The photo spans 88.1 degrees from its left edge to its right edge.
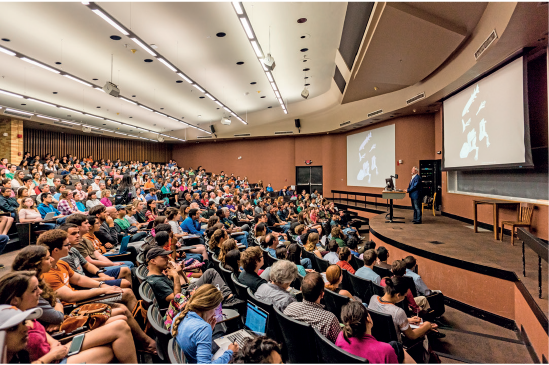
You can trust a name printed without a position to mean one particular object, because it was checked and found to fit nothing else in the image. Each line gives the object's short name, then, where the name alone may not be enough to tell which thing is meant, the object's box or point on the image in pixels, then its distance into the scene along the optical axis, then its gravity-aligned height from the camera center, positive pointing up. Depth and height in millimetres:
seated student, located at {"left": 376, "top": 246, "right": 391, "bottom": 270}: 3823 -955
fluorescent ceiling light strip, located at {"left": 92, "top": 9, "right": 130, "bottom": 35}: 4070 +2518
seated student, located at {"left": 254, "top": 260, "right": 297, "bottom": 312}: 2220 -841
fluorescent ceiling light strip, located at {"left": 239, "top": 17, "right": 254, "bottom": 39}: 4713 +2743
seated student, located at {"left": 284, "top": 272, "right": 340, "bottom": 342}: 1815 -848
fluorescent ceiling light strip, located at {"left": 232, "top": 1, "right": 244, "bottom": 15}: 4288 +2743
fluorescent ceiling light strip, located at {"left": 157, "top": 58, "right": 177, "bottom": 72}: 5817 +2595
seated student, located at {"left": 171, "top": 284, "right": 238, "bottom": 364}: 1502 -789
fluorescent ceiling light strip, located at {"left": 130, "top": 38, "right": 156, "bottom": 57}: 4918 +2566
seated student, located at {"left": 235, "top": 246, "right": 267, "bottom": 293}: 2549 -753
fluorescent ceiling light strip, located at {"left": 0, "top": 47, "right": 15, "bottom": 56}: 4996 +2424
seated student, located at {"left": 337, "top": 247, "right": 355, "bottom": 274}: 3453 -908
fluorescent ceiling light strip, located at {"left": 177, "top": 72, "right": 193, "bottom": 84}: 6891 +2730
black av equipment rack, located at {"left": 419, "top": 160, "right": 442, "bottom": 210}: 9086 +283
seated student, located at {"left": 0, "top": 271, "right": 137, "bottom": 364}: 1455 -872
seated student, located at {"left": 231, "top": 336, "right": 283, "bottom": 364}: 1249 -743
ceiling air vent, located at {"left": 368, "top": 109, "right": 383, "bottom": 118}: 9966 +2599
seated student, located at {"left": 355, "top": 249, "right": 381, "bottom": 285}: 3121 -960
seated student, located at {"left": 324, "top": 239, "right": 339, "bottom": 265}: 3885 -987
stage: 2872 -1152
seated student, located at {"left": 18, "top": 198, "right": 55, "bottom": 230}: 4734 -486
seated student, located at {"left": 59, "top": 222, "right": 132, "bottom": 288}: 2641 -755
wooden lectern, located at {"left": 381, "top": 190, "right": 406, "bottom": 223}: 6773 -226
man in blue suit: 6734 -204
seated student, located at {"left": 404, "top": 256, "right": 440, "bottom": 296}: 3326 -1187
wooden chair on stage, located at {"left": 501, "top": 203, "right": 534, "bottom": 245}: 4645 -580
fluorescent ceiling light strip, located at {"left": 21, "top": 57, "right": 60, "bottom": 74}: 5363 +2424
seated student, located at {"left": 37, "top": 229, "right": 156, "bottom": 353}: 2105 -812
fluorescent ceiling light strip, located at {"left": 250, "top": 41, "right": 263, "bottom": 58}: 5483 +2759
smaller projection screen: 10820 +1181
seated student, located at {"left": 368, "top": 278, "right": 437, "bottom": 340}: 2113 -964
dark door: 15188 +374
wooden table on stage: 5047 -386
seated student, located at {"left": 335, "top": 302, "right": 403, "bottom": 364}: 1570 -885
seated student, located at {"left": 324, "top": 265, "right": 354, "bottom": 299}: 2600 -856
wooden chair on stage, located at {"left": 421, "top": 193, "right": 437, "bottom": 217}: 8359 -640
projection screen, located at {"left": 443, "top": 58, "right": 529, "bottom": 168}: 4719 +1222
